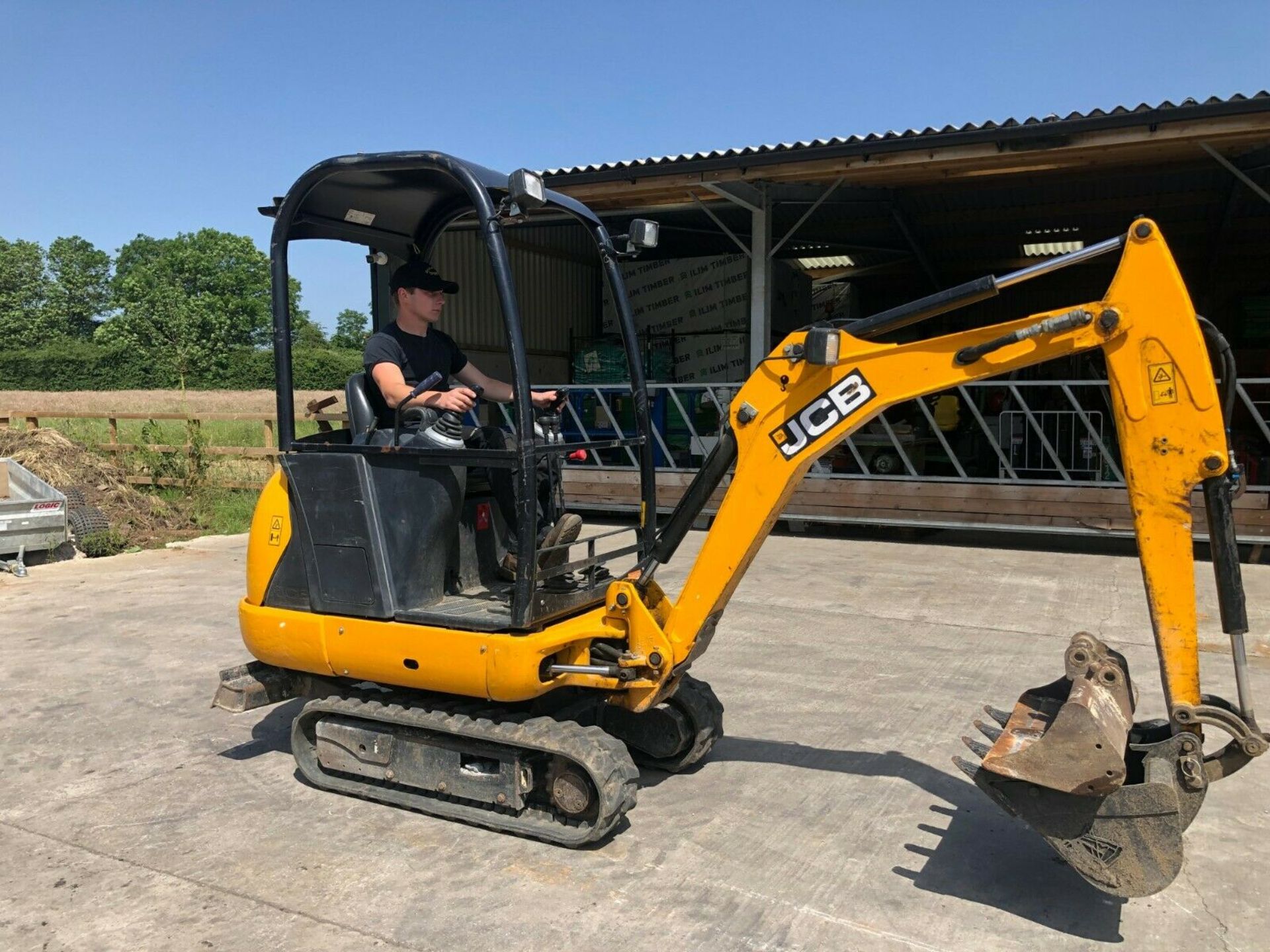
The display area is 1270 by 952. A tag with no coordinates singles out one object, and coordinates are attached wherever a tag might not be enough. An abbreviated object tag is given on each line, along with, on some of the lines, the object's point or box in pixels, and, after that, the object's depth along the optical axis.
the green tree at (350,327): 90.94
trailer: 9.86
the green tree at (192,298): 56.91
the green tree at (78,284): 69.56
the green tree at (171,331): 53.22
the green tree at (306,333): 67.89
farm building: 9.89
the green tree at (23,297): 59.96
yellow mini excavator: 3.17
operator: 4.09
